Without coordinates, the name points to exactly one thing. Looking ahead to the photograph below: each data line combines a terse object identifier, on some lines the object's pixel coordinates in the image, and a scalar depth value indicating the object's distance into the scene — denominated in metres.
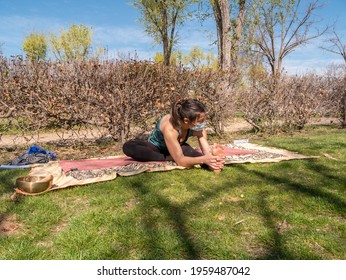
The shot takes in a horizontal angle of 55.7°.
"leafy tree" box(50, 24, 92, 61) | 38.99
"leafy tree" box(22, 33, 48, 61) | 40.56
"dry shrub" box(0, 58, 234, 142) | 7.57
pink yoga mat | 5.35
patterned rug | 4.56
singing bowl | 3.95
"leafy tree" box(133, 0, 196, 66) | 23.27
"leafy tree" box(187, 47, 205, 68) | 53.50
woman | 4.67
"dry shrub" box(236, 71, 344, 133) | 9.99
